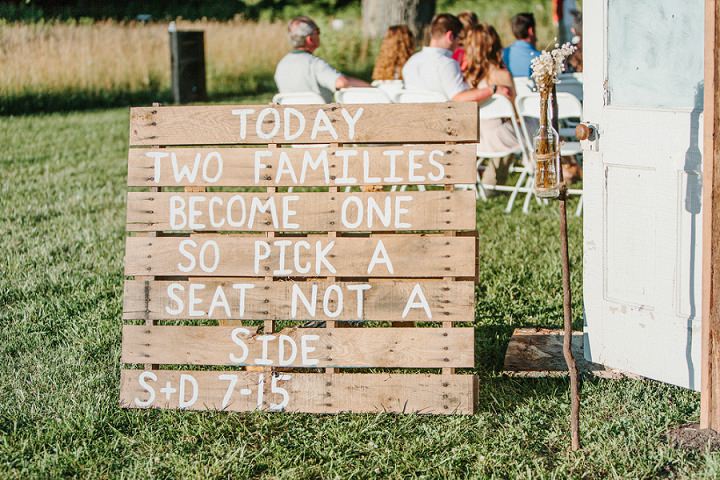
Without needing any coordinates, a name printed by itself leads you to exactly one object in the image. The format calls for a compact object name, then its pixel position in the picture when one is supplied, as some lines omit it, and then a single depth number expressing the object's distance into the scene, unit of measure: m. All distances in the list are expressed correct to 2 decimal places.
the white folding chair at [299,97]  16.70
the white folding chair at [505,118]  17.03
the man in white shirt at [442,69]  17.42
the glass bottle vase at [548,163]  7.96
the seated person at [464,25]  20.05
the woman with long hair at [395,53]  21.41
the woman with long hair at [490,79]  17.78
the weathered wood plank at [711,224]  7.34
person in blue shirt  20.23
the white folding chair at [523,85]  18.98
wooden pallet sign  8.60
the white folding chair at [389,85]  18.85
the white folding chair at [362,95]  16.95
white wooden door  8.27
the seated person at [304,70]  17.78
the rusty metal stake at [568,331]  7.89
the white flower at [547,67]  7.65
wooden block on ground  9.52
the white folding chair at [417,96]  16.31
